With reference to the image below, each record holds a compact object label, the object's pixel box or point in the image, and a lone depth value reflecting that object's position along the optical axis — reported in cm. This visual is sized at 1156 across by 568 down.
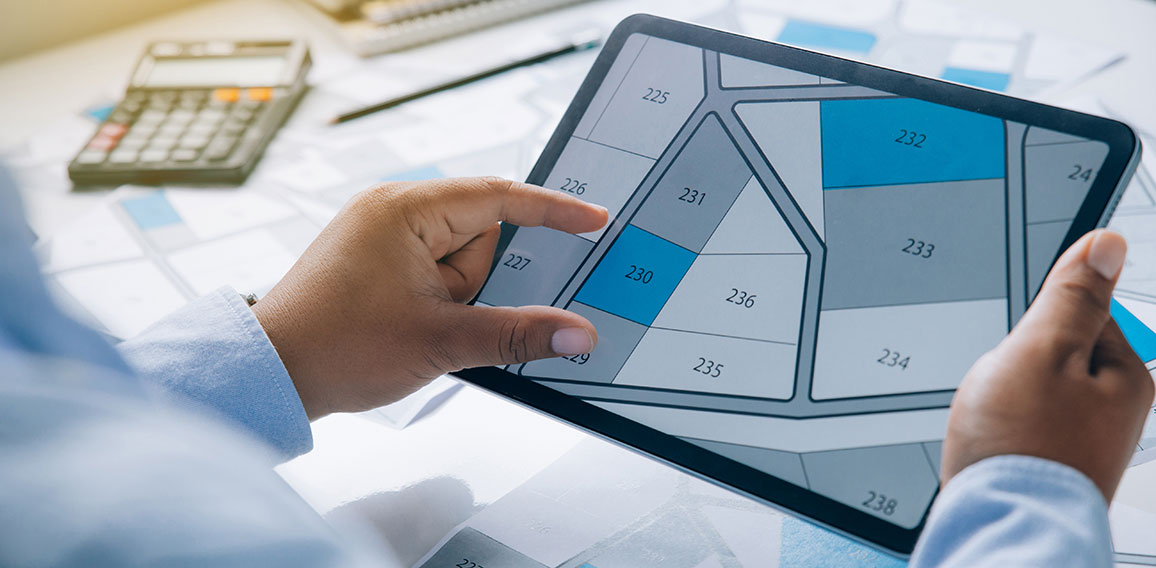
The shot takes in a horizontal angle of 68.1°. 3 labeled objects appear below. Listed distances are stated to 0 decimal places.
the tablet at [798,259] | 46
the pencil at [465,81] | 94
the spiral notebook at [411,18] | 105
